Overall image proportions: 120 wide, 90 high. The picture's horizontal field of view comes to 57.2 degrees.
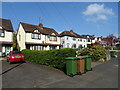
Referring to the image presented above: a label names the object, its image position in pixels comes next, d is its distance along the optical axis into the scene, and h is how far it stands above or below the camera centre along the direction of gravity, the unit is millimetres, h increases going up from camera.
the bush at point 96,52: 16266 -1039
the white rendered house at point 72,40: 38625 +1849
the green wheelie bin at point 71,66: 7996 -1531
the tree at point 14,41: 22703 +993
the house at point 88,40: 51394 +2390
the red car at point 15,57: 12695 -1345
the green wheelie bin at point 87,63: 9727 -1588
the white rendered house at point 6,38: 20286 +1415
